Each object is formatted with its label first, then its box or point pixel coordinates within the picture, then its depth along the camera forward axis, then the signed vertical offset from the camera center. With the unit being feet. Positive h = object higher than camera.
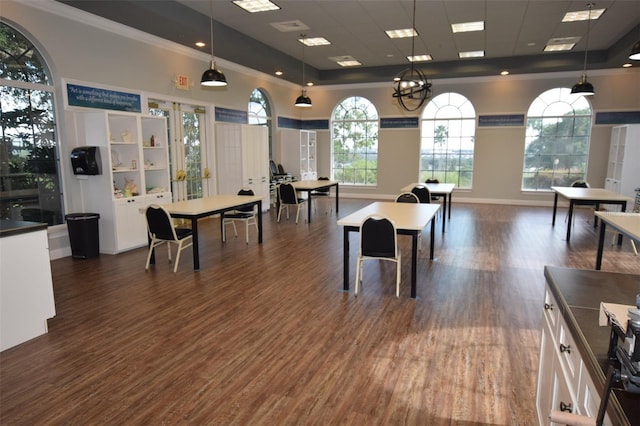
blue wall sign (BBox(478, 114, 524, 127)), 36.86 +3.33
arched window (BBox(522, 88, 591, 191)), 35.78 +1.51
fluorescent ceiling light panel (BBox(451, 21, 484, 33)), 24.82 +8.13
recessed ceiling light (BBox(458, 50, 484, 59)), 32.14 +8.26
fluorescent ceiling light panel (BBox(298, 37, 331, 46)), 27.84 +8.03
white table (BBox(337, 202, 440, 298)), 13.94 -2.35
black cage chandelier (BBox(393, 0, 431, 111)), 14.32 +2.50
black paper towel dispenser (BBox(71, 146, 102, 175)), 18.95 -0.21
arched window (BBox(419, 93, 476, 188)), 38.88 +1.67
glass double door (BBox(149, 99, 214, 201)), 25.93 +0.54
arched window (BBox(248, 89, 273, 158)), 34.76 +4.07
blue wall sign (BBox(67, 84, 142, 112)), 19.34 +2.90
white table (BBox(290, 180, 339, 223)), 28.23 -2.11
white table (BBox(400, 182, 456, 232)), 25.61 -2.13
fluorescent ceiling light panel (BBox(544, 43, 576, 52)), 29.85 +8.22
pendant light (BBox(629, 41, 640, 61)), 16.44 +4.25
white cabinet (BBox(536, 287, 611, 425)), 4.47 -2.80
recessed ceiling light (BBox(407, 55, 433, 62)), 33.47 +8.23
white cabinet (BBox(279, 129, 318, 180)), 38.81 +0.48
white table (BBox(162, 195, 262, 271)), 16.90 -2.28
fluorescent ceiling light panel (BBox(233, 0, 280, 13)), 20.75 +7.82
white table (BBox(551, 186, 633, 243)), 21.30 -2.15
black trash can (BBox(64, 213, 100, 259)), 18.93 -3.63
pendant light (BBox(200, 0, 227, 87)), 18.74 +3.62
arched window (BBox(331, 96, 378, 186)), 42.32 +1.59
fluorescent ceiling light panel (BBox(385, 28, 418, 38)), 26.32 +8.14
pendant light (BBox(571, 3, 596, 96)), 23.62 +3.99
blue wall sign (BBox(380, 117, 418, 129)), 40.29 +3.36
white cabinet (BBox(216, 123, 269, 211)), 29.43 -0.01
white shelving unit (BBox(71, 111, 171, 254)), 19.53 -0.92
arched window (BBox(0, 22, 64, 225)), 17.11 +0.82
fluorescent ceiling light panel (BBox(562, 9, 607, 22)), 22.41 +8.02
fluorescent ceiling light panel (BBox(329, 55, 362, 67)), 33.78 +8.22
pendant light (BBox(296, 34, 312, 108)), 30.68 +4.13
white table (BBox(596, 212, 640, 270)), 12.69 -2.28
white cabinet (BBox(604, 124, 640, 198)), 30.73 -0.31
